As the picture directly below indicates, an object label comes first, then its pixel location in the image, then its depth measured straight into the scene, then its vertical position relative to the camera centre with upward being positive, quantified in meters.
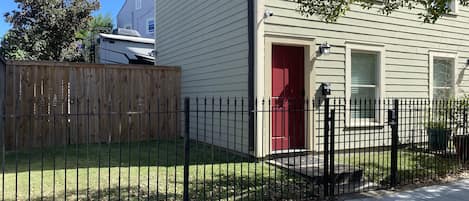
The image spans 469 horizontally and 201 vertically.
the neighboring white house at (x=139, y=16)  23.62 +5.86
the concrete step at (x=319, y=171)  5.65 -1.14
